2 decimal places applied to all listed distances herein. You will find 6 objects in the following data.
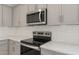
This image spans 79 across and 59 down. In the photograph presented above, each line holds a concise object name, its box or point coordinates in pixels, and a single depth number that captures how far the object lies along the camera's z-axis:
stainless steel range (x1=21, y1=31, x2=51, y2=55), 0.91
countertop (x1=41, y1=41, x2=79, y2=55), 0.62
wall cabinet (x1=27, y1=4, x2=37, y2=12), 1.09
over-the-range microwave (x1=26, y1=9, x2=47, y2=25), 1.05
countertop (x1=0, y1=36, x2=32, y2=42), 1.10
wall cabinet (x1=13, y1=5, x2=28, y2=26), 1.06
